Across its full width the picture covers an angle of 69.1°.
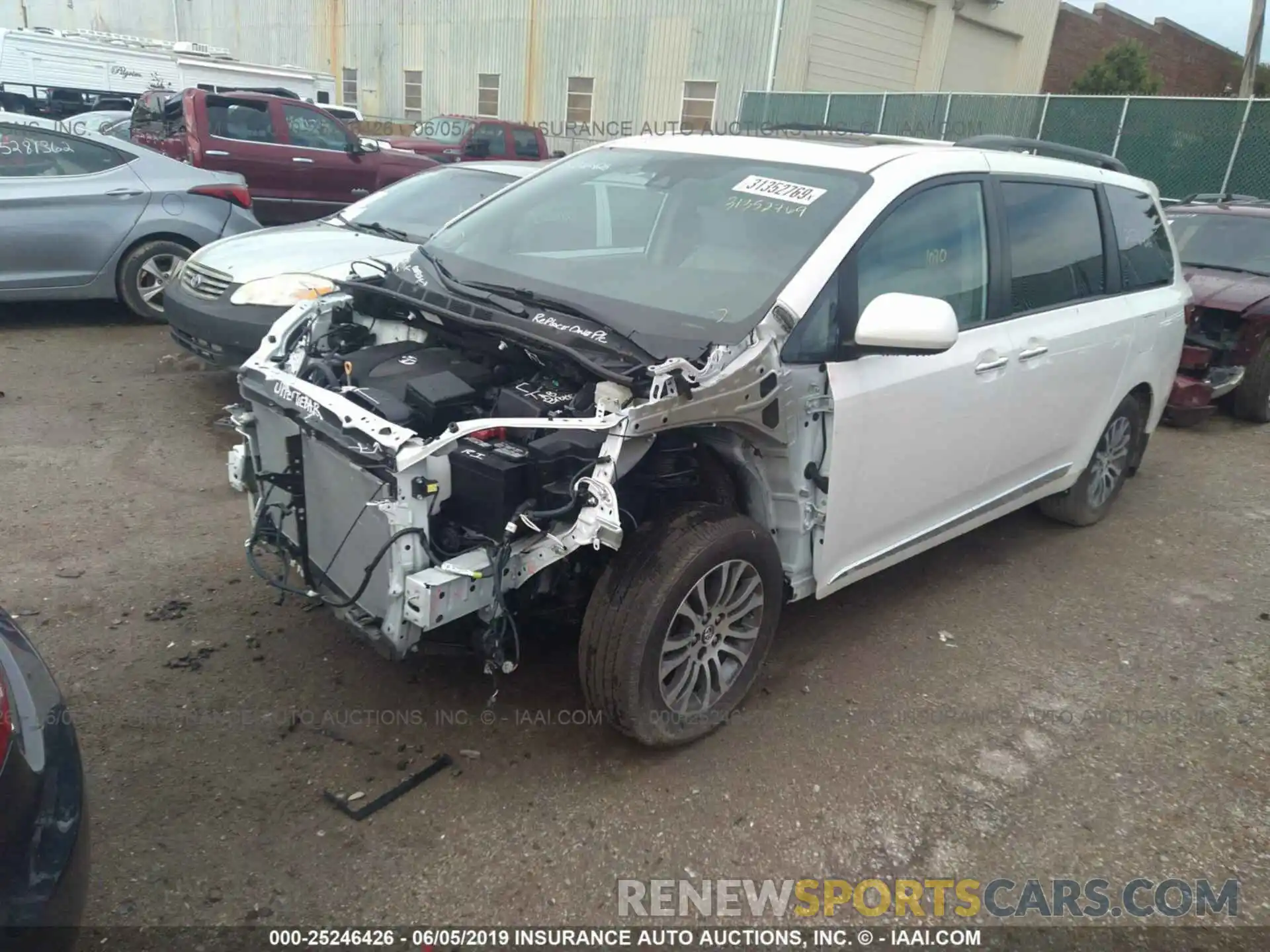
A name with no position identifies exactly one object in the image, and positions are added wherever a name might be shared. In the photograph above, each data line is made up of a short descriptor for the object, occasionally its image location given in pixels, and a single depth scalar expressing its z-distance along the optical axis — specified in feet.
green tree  89.81
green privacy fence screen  44.11
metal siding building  64.03
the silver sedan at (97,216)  22.80
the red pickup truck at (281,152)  33.45
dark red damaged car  22.66
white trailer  60.84
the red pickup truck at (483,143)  55.16
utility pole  61.87
